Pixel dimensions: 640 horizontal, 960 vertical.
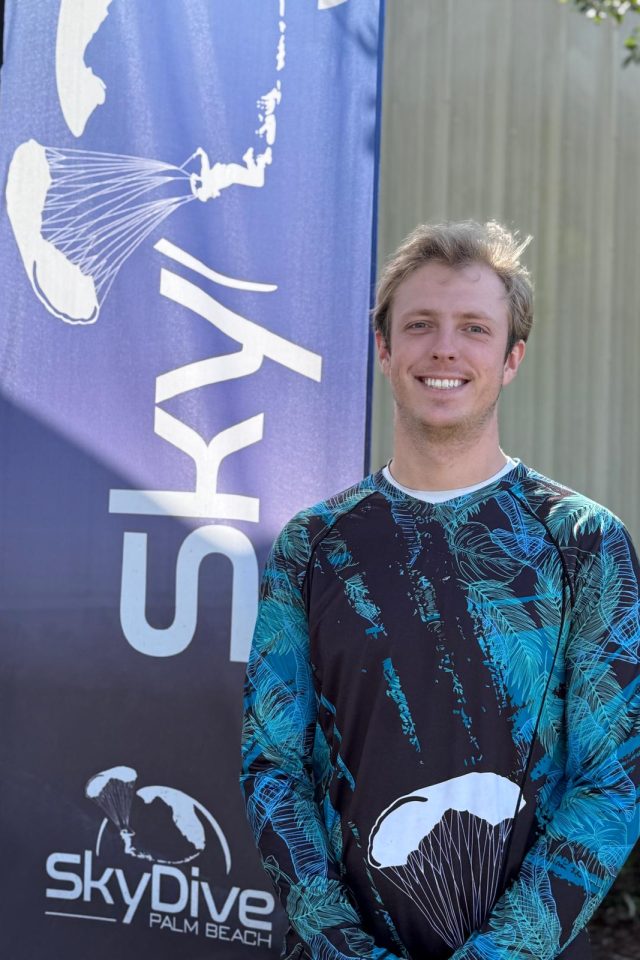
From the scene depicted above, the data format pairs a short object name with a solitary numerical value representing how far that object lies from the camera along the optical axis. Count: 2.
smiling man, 2.76
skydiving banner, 3.58
